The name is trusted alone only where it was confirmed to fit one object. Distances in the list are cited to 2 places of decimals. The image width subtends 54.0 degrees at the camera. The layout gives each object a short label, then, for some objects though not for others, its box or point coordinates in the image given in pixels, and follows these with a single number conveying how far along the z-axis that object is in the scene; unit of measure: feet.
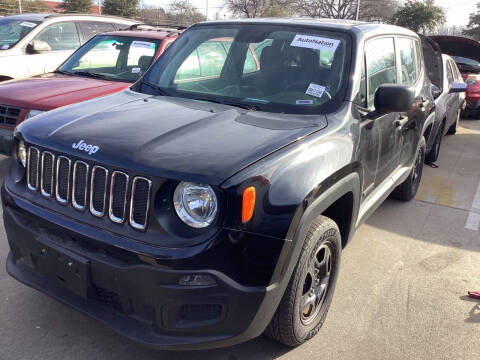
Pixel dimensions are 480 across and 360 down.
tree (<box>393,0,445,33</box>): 121.19
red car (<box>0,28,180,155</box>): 15.60
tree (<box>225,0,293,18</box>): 143.13
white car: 22.85
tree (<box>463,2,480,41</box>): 132.46
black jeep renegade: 6.82
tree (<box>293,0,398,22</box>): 155.43
